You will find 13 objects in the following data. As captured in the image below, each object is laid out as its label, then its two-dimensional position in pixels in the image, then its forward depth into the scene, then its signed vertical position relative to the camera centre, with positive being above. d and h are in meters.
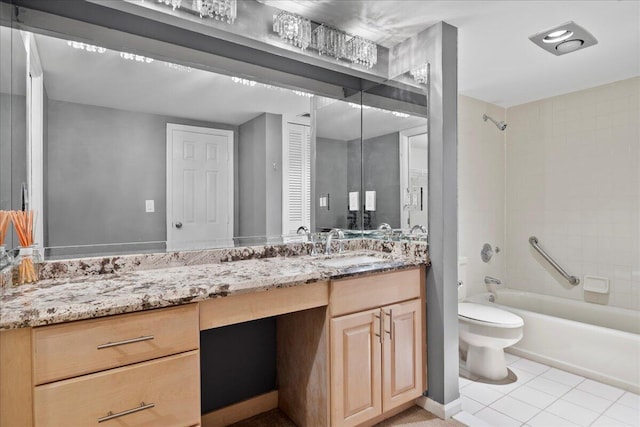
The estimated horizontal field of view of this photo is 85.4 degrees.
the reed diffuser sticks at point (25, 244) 1.29 -0.12
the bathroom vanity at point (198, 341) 1.01 -0.48
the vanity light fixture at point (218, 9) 1.68 +1.00
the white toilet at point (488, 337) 2.40 -0.90
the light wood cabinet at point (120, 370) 1.01 -0.51
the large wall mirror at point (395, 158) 2.21 +0.36
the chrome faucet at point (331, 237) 2.23 -0.18
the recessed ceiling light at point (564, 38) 2.08 +1.08
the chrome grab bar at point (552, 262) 3.21 -0.51
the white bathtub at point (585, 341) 2.32 -0.97
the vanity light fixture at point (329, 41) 2.07 +1.04
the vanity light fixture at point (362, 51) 2.22 +1.03
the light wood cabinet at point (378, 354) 1.66 -0.74
